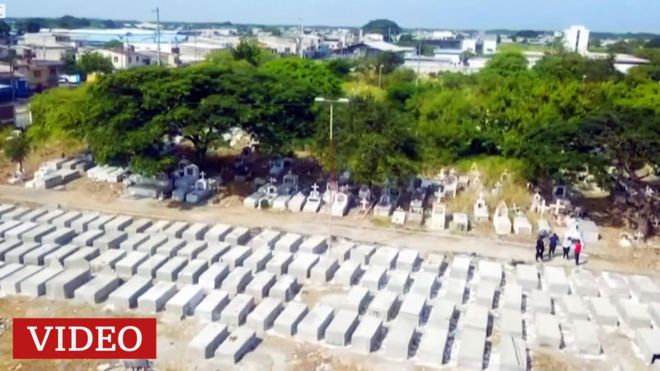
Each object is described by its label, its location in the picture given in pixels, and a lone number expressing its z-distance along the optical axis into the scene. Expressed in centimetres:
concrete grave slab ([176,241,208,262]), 1652
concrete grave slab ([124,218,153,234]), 1853
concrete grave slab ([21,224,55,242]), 1727
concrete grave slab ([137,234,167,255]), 1678
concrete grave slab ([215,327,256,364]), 1151
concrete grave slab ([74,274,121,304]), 1384
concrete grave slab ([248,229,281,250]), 1773
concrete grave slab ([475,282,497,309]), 1425
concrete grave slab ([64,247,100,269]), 1559
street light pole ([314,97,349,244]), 2047
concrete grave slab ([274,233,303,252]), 1739
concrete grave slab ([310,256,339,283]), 1555
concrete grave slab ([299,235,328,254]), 1722
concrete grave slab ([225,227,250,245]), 1792
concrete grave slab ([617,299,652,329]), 1354
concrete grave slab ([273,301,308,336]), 1268
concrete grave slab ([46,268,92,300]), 1402
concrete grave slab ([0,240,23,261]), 1623
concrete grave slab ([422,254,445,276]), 1633
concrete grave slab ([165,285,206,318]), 1332
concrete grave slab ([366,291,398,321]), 1344
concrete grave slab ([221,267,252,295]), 1466
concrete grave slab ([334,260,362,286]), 1547
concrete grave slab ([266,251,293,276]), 1577
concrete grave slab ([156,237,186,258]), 1662
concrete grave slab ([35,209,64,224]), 1893
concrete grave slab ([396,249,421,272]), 1638
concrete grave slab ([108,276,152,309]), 1365
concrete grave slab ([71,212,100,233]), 1839
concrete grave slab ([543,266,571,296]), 1520
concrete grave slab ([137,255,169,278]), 1523
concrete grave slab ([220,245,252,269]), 1612
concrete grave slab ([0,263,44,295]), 1433
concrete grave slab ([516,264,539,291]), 1560
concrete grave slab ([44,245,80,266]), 1570
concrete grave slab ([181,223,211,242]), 1797
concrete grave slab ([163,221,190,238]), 1823
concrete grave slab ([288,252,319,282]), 1569
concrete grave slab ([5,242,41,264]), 1595
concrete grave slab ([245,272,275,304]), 1439
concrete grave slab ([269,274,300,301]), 1441
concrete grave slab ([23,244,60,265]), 1585
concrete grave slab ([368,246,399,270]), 1655
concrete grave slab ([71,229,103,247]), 1720
